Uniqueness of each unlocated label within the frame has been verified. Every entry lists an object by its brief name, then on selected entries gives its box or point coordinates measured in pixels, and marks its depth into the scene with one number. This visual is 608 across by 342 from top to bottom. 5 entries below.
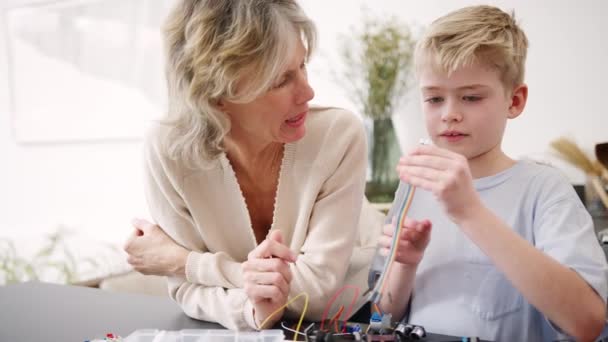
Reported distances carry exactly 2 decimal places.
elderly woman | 1.07
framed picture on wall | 2.98
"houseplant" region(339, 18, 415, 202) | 2.07
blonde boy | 0.78
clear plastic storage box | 0.82
